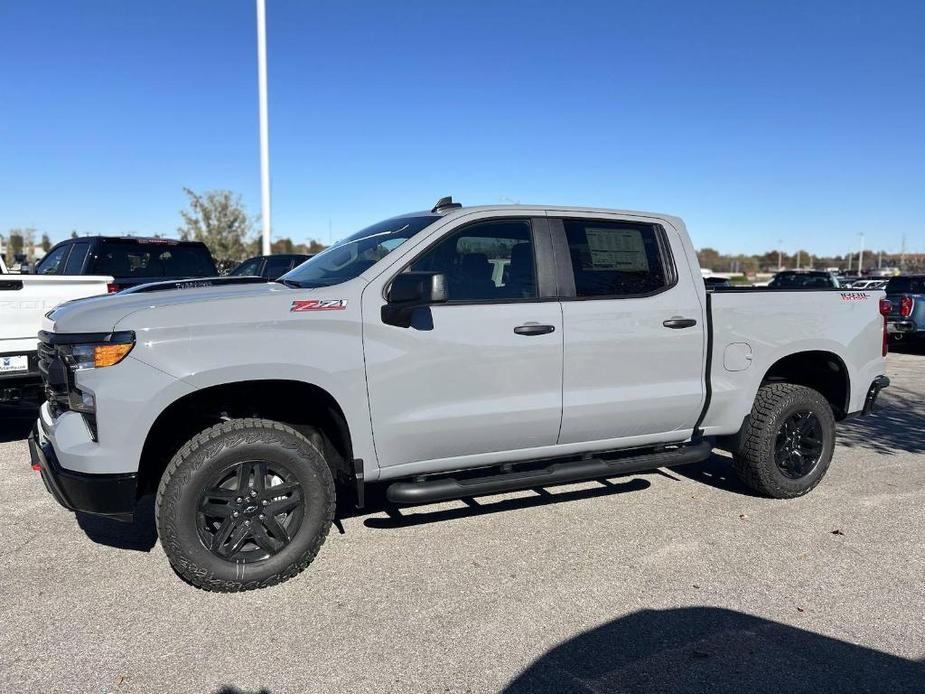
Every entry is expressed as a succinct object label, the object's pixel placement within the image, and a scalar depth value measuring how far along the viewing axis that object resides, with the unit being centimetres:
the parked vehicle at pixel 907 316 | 1409
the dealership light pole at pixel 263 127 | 1656
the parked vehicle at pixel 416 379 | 343
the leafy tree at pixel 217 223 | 3691
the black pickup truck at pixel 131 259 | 848
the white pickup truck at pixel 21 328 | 578
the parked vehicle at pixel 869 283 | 2155
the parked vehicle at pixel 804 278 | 1797
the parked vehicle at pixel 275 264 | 1456
